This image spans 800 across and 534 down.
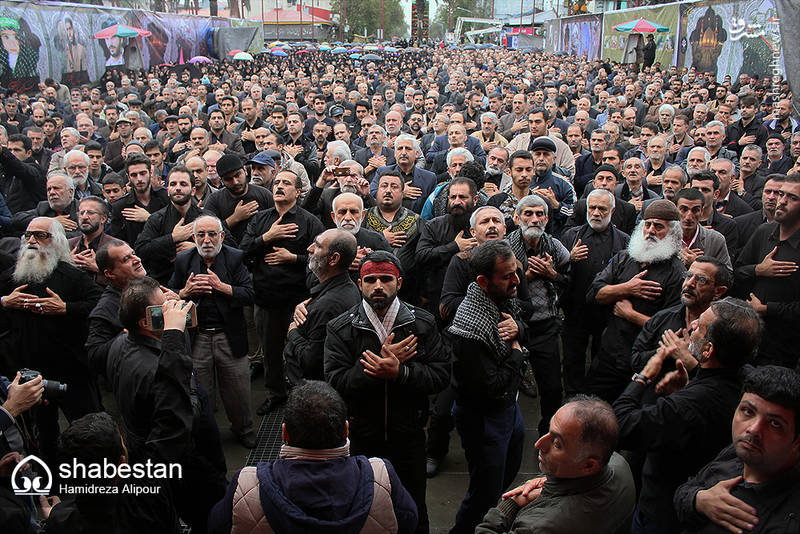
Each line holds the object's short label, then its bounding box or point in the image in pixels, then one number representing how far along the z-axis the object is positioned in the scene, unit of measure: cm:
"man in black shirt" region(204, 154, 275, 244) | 607
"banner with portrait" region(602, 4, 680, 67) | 2545
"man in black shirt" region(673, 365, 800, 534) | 232
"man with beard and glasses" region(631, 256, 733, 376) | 362
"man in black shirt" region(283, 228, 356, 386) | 391
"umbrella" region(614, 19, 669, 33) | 2467
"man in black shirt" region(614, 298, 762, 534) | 286
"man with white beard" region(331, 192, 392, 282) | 511
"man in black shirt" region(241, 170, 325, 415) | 557
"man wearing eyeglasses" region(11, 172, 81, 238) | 590
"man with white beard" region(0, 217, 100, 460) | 461
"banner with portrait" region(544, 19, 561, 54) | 4744
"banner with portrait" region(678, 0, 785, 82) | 1778
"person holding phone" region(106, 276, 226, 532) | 313
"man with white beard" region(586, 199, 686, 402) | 434
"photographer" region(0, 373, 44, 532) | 253
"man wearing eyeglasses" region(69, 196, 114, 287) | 514
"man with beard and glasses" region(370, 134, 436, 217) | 704
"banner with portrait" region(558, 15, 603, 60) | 3606
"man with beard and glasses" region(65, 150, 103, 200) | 684
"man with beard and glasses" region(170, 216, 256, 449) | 488
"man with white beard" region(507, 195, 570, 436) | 481
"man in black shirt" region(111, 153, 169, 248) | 614
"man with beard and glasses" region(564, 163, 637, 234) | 616
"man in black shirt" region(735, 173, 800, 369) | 465
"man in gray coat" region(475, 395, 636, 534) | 238
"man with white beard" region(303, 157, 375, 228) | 630
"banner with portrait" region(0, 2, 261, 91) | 1780
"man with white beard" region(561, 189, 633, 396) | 536
